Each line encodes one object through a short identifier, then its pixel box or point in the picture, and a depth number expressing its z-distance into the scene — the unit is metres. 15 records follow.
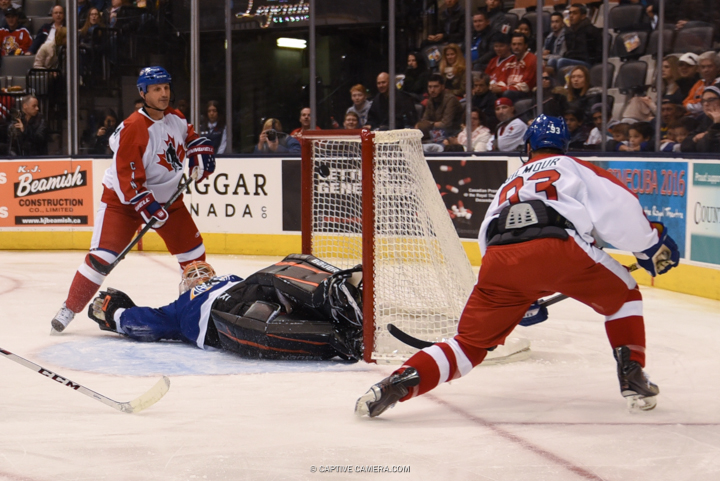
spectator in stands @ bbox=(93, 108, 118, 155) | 15.70
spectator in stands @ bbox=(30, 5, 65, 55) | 16.47
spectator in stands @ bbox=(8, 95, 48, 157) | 15.95
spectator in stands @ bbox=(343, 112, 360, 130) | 14.88
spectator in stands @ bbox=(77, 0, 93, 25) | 15.87
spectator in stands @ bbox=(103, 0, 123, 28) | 16.28
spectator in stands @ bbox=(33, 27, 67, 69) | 16.22
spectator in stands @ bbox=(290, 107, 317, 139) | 15.18
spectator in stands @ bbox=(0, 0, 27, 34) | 17.80
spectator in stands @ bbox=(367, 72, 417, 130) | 14.49
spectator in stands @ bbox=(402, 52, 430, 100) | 14.46
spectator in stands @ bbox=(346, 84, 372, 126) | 14.83
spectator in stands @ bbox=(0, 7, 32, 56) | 17.64
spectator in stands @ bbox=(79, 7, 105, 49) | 15.81
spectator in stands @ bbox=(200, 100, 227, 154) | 15.52
